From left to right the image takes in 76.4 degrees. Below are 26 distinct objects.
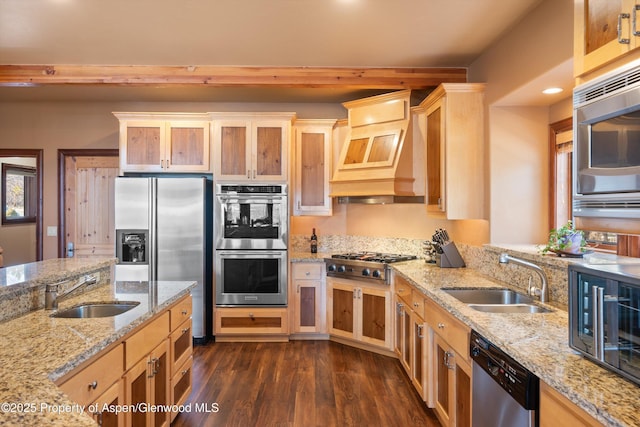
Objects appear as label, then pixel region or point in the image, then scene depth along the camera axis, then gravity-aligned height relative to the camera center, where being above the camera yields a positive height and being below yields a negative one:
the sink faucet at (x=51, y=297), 2.10 -0.43
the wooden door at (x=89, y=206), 4.89 +0.09
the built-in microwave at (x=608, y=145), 1.20 +0.22
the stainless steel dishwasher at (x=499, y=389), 1.44 -0.70
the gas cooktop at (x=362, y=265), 3.80 -0.51
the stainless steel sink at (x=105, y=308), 2.26 -0.53
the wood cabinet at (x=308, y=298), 4.29 -0.90
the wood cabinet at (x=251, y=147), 4.28 +0.70
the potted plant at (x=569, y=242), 2.35 -0.17
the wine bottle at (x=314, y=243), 4.67 -0.35
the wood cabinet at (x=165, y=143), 4.32 +0.75
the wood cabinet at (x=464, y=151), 3.27 +0.50
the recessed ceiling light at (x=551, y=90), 2.73 +0.83
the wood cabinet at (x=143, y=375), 1.56 -0.76
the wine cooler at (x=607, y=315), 1.18 -0.32
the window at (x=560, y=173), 2.92 +0.29
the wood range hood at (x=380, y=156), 3.81 +0.56
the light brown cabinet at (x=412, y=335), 2.79 -0.94
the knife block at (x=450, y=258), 3.48 -0.39
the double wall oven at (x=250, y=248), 4.22 -0.36
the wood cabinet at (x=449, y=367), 2.07 -0.87
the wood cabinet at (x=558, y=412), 1.17 -0.62
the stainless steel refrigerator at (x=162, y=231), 4.13 -0.18
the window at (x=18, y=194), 5.70 +0.30
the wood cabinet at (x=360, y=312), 3.79 -0.97
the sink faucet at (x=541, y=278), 2.21 -0.37
